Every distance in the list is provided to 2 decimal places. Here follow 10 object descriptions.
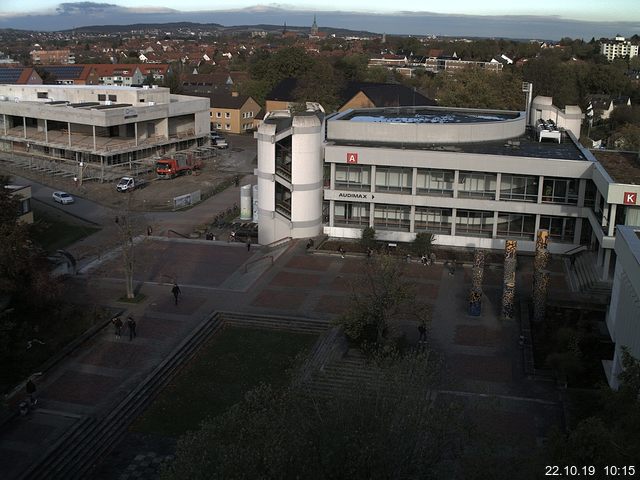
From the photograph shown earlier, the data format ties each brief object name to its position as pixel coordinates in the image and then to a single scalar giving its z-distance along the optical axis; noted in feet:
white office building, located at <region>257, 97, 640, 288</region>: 133.80
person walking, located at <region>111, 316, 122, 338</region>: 94.38
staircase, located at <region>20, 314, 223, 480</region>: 67.15
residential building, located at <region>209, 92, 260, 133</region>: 301.02
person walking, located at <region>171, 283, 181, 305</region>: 106.73
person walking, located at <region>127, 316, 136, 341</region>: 94.07
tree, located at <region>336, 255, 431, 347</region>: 88.94
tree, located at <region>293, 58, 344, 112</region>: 285.43
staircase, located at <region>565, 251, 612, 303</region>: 112.68
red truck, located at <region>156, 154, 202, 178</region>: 207.51
